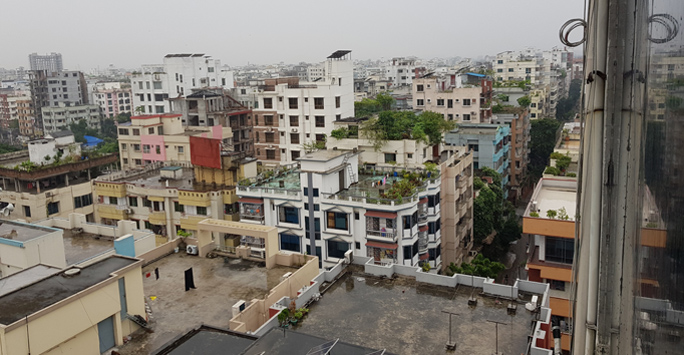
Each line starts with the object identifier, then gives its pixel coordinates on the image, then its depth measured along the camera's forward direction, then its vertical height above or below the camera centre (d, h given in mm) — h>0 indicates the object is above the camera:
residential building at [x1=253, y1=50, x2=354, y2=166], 49531 -1195
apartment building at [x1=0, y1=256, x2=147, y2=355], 14648 -5538
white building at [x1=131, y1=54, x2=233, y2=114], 83750 +3368
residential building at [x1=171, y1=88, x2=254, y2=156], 59781 -1284
